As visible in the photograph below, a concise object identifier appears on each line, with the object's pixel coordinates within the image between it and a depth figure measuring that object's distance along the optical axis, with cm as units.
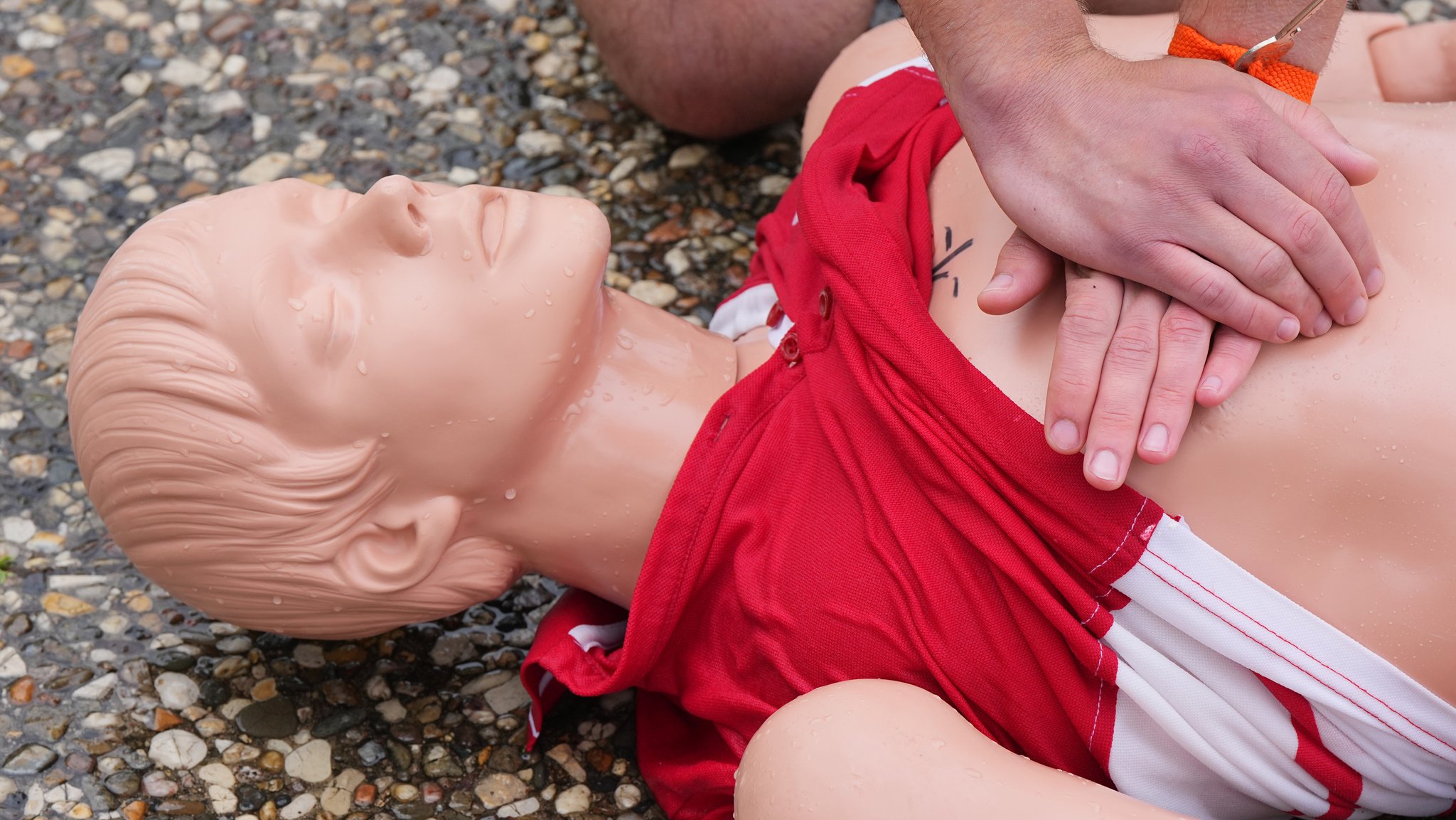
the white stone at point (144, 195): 250
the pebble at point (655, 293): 235
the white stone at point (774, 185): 251
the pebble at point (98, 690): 185
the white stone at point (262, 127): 260
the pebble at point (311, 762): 179
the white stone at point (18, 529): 205
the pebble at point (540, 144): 258
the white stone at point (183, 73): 269
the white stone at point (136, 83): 267
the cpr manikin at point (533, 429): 133
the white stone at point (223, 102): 264
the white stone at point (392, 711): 186
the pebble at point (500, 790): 178
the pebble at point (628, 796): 178
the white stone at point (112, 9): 280
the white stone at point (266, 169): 252
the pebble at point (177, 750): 179
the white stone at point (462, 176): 253
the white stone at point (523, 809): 176
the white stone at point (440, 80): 269
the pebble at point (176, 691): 185
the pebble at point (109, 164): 254
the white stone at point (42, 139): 258
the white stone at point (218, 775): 177
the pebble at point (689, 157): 256
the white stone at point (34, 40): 275
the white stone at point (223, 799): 174
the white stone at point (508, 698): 188
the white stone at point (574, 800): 178
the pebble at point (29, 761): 176
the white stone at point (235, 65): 271
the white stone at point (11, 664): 188
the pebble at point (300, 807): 175
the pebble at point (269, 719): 183
